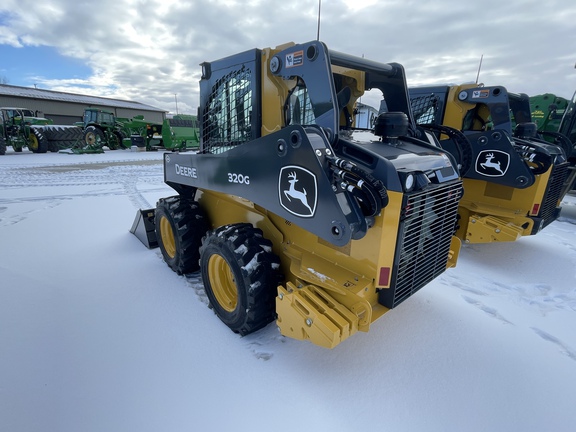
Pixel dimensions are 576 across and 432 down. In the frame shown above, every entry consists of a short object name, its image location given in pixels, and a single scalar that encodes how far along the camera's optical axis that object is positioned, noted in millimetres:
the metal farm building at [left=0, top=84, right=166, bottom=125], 34406
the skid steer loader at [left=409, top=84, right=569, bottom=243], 4145
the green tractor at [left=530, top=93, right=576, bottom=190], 6824
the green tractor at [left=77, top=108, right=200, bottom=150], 17625
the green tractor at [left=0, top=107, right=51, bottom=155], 15625
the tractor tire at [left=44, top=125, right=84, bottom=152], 15890
